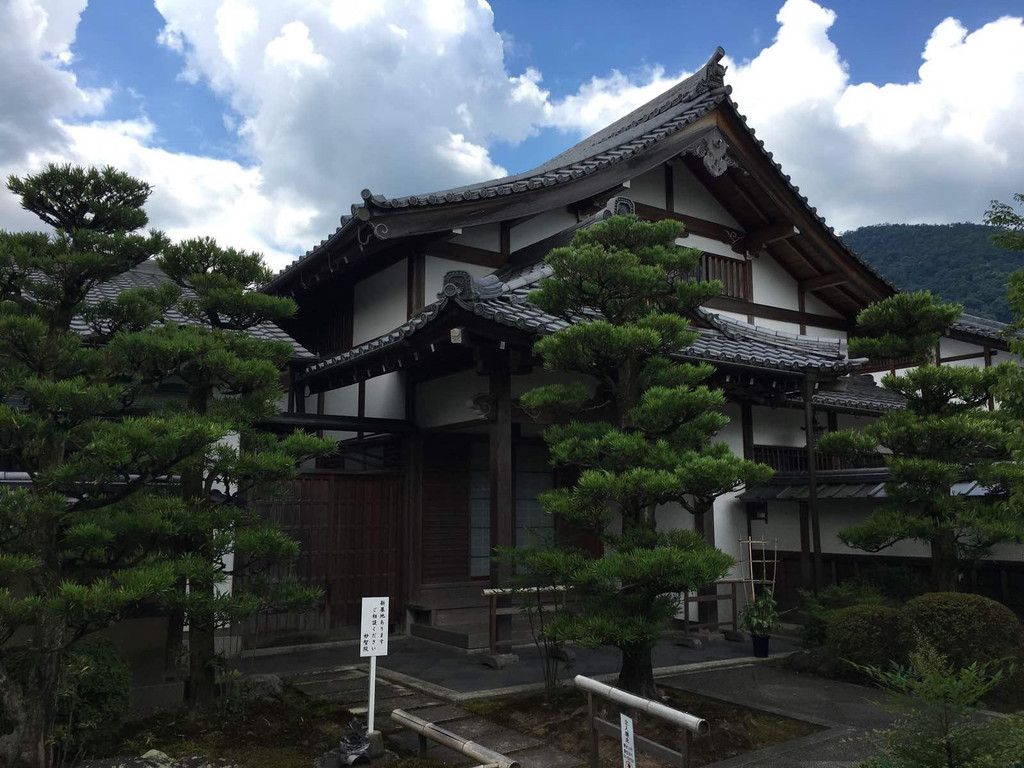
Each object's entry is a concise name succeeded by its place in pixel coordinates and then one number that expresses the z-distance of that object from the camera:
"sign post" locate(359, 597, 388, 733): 6.35
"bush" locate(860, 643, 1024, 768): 4.15
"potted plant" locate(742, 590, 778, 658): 10.02
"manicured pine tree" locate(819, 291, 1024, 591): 9.07
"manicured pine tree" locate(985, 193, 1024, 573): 6.62
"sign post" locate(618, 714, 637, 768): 4.63
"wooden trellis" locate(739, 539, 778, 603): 11.87
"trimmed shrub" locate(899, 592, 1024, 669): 7.96
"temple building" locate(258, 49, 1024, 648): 10.18
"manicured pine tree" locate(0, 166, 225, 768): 5.37
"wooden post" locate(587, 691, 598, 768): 5.45
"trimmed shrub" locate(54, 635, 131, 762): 5.79
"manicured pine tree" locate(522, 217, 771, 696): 6.56
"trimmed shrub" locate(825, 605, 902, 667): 8.54
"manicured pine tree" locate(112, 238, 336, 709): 6.34
